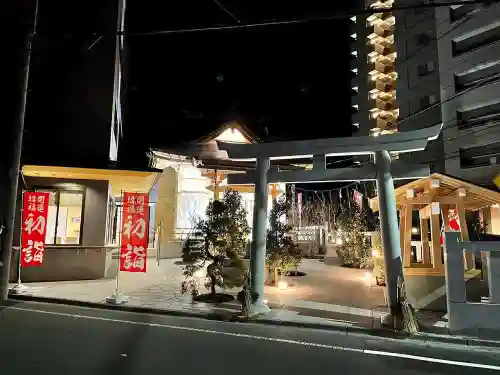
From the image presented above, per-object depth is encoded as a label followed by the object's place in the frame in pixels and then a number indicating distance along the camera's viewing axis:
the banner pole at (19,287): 11.81
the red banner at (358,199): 24.37
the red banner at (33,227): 12.44
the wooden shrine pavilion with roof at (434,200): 10.47
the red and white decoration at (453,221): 13.28
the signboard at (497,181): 9.83
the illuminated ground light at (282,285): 13.20
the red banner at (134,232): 11.09
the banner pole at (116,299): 10.38
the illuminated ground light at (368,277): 15.19
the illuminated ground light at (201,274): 16.07
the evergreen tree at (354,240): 19.55
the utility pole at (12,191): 10.18
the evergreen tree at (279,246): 13.71
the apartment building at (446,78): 27.80
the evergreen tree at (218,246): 10.77
